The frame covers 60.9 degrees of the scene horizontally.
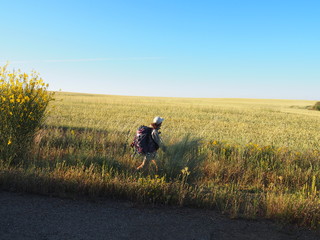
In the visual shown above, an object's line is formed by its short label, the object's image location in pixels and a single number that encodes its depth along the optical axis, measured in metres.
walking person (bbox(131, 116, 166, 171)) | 6.09
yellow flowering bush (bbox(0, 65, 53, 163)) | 5.98
